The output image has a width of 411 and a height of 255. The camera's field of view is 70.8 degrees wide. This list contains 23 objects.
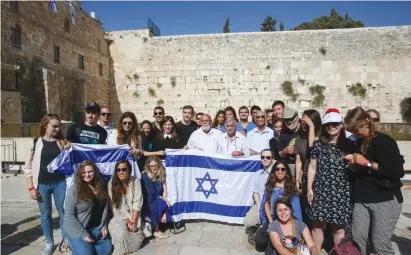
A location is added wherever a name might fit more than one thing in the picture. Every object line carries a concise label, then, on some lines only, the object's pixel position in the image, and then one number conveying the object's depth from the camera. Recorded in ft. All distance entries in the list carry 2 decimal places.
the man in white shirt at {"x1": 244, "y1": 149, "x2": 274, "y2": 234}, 13.51
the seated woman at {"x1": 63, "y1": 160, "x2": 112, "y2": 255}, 11.58
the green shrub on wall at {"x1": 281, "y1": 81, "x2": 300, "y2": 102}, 54.70
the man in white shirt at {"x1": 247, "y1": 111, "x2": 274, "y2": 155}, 16.70
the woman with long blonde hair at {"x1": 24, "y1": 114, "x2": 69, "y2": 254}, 12.37
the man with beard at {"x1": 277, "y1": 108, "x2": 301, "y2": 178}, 14.02
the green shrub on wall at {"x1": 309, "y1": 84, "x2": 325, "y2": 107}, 54.08
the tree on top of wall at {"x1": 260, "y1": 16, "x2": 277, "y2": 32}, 140.15
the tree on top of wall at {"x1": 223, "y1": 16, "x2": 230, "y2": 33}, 133.08
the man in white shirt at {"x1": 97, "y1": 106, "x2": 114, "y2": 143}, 15.75
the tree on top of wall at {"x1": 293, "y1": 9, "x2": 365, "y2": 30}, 123.83
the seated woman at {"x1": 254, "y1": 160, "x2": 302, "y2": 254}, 12.07
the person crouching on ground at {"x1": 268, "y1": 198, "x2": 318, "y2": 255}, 10.28
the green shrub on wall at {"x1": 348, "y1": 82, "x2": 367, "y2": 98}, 53.16
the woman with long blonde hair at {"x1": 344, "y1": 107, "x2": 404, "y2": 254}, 9.09
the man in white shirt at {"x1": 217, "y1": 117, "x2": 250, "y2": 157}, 15.69
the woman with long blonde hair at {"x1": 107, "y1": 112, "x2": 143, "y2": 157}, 14.71
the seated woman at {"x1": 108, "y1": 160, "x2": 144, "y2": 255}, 12.38
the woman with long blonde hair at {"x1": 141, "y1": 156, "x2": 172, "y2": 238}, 13.97
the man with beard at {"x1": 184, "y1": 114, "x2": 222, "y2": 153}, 16.38
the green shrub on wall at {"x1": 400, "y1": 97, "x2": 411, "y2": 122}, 51.78
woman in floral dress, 10.44
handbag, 10.05
